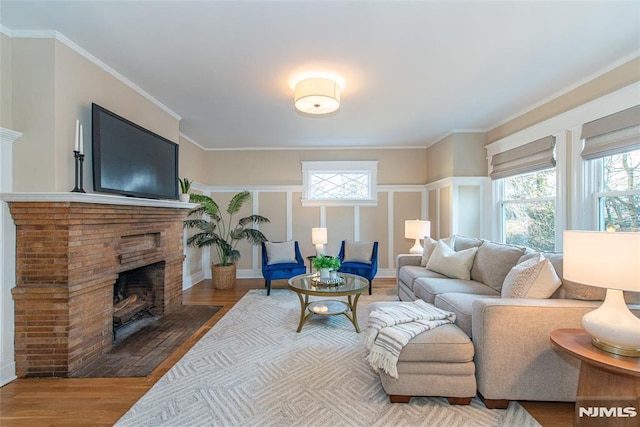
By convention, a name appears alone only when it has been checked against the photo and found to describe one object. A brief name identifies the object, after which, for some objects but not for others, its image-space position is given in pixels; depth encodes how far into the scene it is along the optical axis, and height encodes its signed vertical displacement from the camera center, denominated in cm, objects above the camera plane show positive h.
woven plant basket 471 -102
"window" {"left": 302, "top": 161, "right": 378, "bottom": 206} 549 +61
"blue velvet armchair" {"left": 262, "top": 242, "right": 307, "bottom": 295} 437 -82
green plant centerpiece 319 -56
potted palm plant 471 -29
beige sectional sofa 177 -84
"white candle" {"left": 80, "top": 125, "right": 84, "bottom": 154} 229 +58
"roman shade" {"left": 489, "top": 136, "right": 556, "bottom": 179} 321 +69
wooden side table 133 -85
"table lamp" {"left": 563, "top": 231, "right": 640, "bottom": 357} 134 -31
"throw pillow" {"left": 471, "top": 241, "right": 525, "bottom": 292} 273 -48
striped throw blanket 181 -76
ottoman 181 -98
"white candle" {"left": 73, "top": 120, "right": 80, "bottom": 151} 222 +63
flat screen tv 241 +55
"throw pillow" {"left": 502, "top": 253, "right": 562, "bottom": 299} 201 -48
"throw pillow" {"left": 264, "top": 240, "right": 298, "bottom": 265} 449 -60
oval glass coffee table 287 -77
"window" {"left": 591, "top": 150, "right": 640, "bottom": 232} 245 +20
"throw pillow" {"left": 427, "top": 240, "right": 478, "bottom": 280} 320 -55
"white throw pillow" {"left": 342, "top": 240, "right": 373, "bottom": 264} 455 -60
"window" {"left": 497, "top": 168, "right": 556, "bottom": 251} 334 +7
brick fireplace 212 -52
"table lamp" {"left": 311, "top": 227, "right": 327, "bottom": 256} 440 -34
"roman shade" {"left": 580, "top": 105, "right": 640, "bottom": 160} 234 +70
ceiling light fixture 261 +110
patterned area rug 172 -122
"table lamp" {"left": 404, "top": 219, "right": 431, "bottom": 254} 437 -26
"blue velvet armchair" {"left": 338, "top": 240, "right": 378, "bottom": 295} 439 -71
